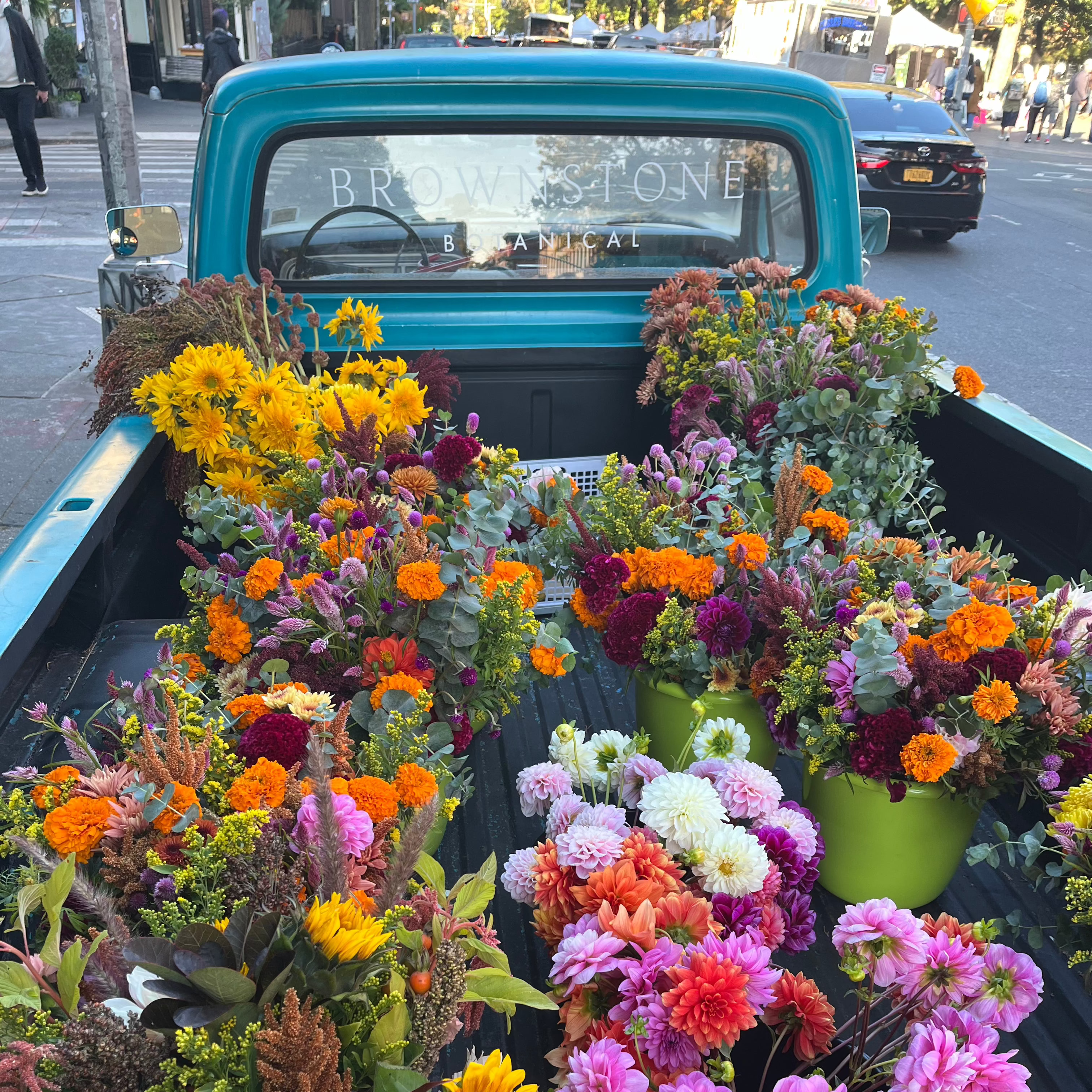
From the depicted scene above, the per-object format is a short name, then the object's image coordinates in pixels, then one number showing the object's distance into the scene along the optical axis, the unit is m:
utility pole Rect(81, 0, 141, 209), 7.24
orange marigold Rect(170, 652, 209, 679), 1.54
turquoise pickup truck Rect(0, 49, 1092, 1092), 2.40
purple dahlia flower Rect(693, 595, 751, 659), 1.67
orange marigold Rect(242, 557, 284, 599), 1.51
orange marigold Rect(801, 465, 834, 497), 2.02
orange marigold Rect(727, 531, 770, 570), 1.73
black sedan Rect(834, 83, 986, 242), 10.86
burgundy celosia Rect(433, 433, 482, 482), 1.82
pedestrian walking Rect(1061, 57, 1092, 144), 26.31
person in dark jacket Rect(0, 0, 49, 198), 10.62
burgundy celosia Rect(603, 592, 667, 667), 1.70
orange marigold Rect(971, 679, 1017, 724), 1.39
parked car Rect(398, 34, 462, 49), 19.53
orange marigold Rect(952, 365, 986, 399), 2.44
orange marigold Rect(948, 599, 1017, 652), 1.43
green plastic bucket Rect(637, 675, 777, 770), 1.74
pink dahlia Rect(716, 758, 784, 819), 1.45
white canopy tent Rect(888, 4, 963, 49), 26.28
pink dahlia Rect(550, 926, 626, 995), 1.12
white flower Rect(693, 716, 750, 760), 1.56
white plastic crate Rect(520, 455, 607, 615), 2.74
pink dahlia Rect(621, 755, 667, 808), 1.52
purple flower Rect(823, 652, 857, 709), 1.52
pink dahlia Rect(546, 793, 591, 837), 1.47
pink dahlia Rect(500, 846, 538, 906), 1.38
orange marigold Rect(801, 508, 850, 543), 1.86
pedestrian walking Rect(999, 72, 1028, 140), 27.77
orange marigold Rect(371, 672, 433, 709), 1.42
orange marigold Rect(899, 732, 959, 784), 1.41
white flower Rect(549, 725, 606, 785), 1.58
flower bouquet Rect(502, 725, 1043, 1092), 1.08
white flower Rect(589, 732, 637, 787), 1.58
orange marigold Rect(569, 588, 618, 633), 1.84
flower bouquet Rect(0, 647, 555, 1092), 0.86
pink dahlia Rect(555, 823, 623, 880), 1.29
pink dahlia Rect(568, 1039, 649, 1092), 1.05
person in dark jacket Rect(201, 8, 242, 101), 15.69
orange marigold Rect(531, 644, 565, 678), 1.64
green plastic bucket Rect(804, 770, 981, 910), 1.57
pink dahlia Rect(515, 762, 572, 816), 1.52
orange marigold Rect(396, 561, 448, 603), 1.45
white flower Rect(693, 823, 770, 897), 1.32
